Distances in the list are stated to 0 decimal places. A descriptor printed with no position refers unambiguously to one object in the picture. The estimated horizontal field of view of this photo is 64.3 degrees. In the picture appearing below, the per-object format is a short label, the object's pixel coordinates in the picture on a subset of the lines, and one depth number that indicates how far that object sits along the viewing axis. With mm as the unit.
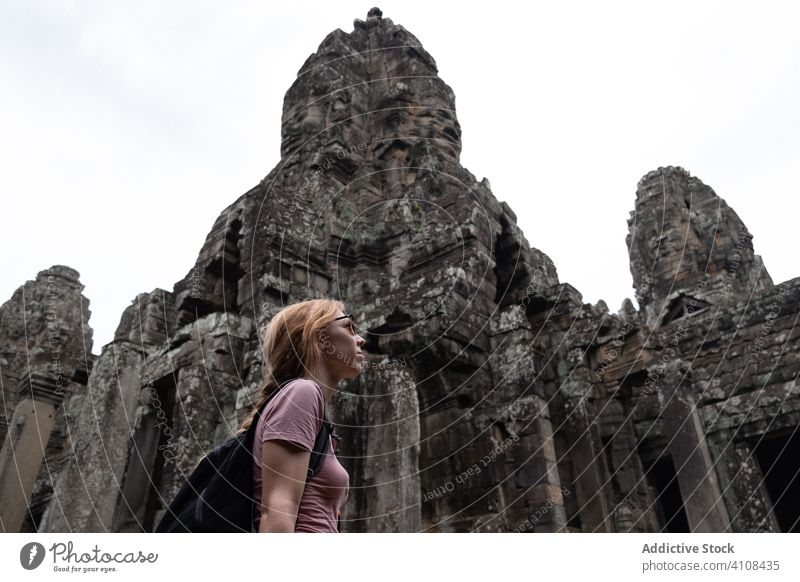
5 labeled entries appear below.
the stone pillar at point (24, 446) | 12148
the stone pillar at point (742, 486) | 10922
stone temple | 8141
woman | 1977
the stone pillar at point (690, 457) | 8263
